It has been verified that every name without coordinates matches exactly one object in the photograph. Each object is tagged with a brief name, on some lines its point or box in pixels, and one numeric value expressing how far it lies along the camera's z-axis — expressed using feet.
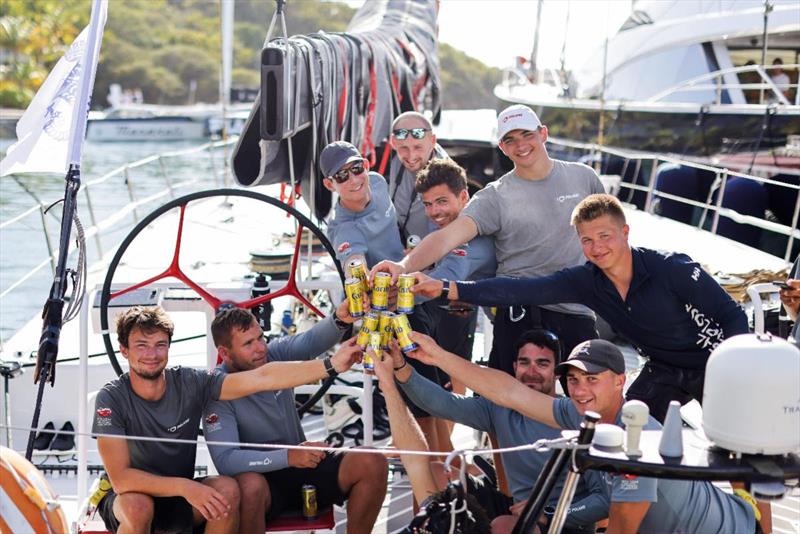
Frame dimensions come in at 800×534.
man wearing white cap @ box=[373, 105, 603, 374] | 12.35
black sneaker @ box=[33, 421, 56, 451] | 16.61
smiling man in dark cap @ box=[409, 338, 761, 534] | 8.55
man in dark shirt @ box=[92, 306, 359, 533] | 10.07
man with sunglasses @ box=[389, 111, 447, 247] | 14.26
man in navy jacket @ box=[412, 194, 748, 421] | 10.63
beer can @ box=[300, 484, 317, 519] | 10.69
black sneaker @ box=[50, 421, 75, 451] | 16.81
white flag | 11.22
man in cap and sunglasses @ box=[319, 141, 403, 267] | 12.35
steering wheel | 12.15
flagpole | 10.43
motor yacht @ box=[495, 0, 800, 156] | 36.35
